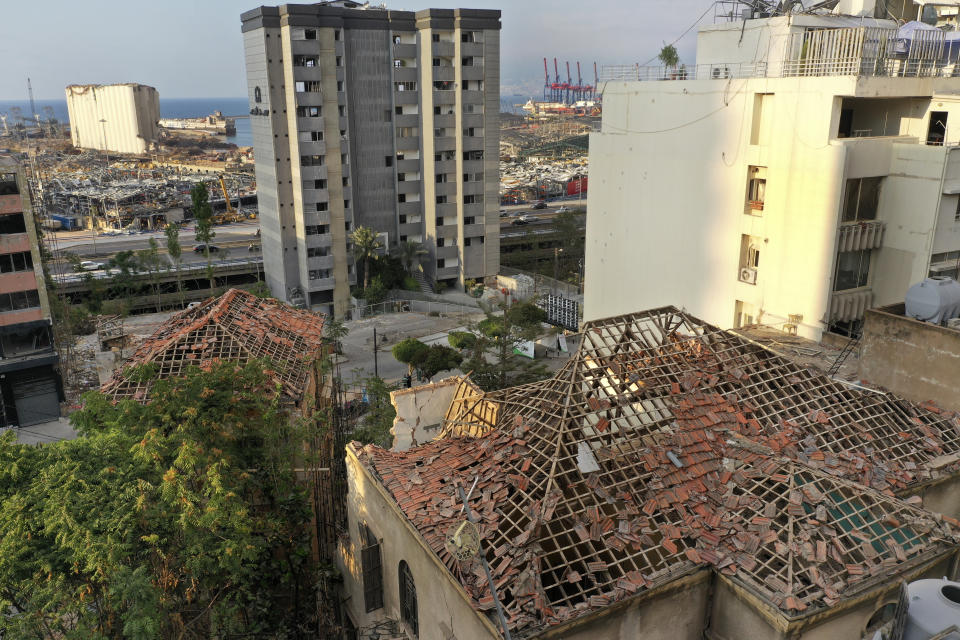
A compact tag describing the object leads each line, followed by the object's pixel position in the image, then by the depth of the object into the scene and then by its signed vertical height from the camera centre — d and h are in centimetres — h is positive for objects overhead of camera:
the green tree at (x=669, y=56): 4341 +331
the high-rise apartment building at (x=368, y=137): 6375 -222
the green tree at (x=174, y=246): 6731 -1204
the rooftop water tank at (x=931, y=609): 984 -679
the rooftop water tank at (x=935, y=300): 1828 -474
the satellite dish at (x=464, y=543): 1225 -717
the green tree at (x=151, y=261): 6841 -1379
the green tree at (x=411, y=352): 4506 -1467
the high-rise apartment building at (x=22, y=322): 3775 -1108
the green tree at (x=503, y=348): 3772 -1317
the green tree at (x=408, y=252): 7106 -1348
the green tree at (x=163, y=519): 1194 -745
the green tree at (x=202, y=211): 6925 -919
